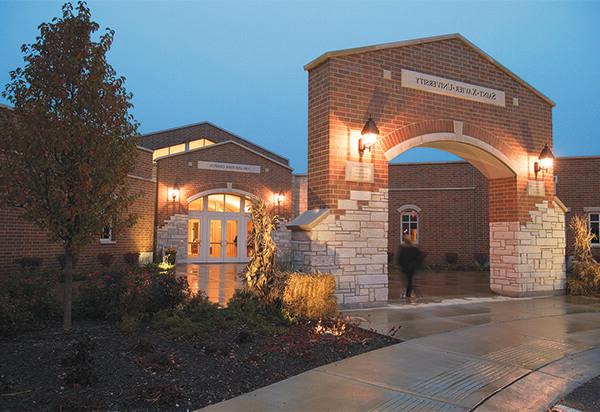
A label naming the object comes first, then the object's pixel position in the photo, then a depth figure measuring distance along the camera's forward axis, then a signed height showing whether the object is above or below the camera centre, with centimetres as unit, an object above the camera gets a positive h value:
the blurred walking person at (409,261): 1110 -46
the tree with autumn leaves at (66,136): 606 +129
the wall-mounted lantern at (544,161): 1229 +208
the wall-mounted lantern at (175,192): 2222 +215
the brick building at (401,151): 951 +192
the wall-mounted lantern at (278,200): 2503 +206
